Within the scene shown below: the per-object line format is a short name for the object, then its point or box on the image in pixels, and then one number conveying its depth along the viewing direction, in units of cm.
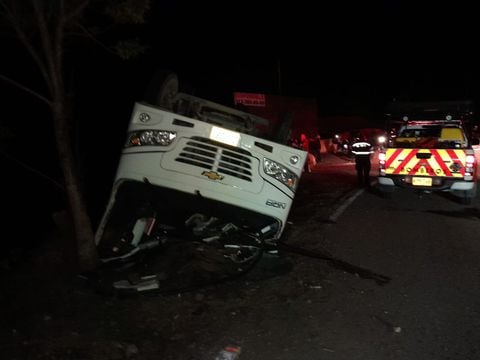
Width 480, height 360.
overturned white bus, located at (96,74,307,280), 566
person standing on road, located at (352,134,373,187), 1273
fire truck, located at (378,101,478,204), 996
